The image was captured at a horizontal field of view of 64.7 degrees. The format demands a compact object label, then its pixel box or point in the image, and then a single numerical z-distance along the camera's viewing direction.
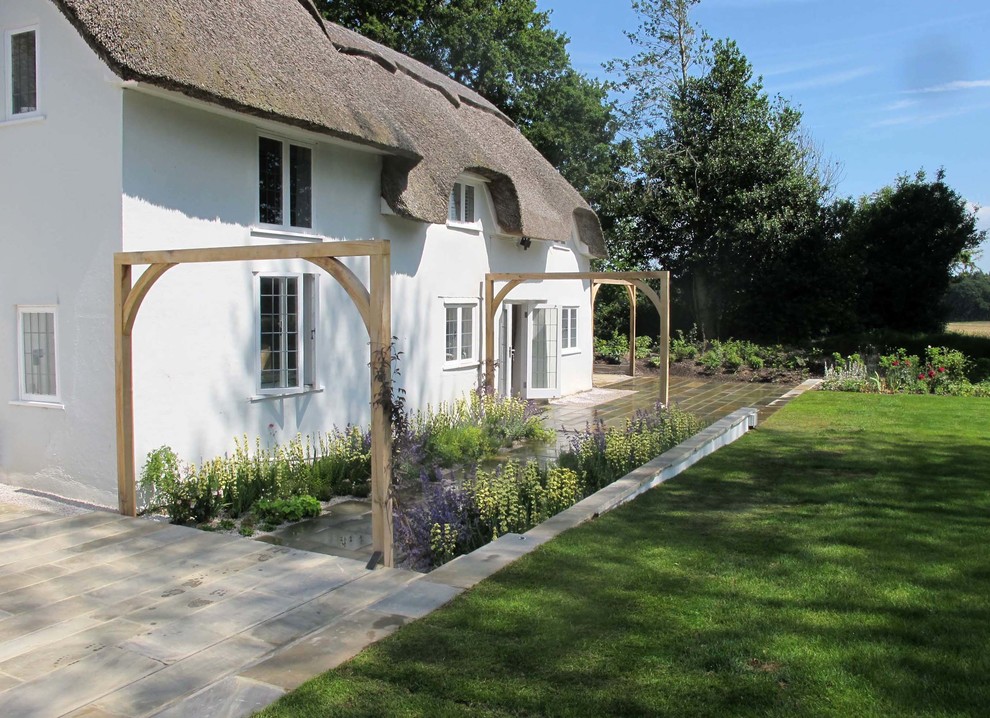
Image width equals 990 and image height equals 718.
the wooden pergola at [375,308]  5.84
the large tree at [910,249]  26.12
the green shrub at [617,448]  8.41
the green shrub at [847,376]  17.94
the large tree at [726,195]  24.98
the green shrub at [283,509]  7.46
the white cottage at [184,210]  7.44
